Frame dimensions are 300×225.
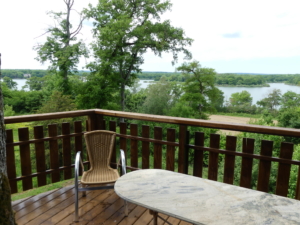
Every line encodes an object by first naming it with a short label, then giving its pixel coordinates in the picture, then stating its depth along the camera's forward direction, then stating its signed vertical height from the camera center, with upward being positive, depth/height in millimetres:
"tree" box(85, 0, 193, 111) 17609 +3221
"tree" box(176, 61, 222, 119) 24547 -1201
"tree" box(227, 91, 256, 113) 25506 -2905
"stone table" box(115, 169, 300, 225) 1090 -668
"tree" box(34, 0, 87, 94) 16422 +2087
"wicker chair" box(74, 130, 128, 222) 2381 -850
